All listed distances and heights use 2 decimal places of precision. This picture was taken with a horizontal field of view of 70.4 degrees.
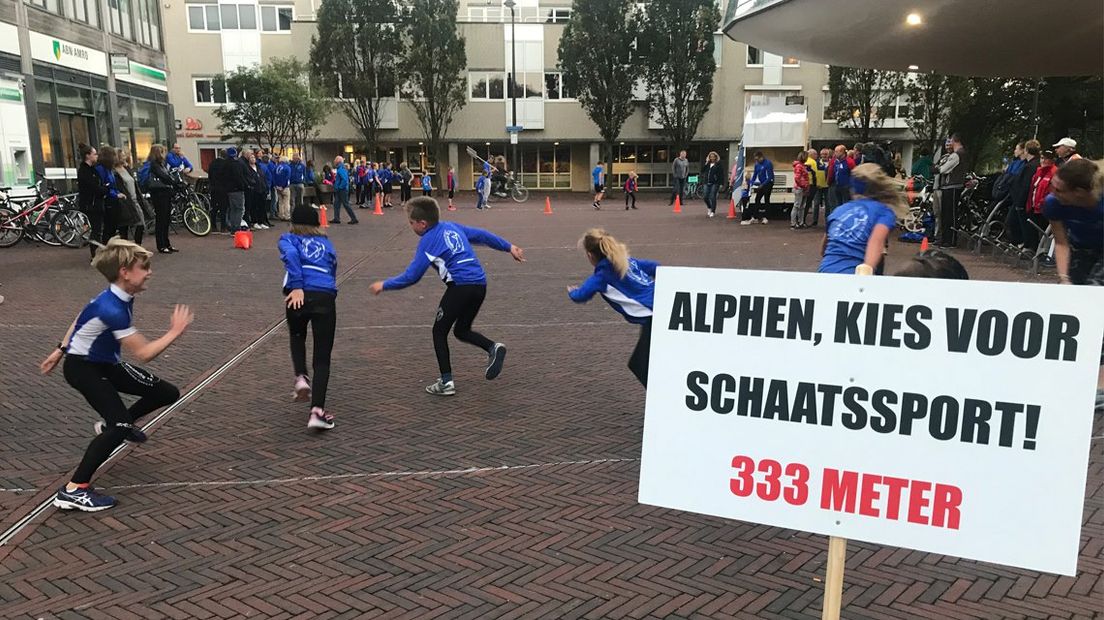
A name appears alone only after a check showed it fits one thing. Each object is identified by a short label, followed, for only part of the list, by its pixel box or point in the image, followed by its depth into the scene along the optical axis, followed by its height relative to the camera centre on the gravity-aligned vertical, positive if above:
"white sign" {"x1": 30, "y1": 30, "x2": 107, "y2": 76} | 21.42 +3.21
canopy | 11.73 +2.13
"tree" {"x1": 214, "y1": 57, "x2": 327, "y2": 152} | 31.50 +2.38
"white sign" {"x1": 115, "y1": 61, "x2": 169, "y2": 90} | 27.19 +3.17
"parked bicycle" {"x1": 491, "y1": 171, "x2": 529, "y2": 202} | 34.09 -1.24
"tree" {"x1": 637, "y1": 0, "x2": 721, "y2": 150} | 38.81 +5.11
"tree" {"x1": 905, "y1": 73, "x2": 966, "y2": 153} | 35.84 +2.60
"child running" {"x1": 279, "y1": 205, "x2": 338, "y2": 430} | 5.21 -0.83
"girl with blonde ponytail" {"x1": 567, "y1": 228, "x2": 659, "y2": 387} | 4.90 -0.78
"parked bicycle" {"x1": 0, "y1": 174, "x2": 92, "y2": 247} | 14.58 -1.07
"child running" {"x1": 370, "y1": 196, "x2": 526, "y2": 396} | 5.84 -0.80
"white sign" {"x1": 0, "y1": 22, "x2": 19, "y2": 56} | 19.70 +3.19
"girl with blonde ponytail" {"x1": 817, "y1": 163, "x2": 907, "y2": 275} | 5.10 -0.39
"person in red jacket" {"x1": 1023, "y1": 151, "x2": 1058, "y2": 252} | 10.38 -0.43
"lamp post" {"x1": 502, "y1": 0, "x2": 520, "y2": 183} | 39.99 +4.67
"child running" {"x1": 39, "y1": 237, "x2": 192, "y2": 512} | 4.06 -0.95
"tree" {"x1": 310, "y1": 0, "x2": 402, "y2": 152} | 38.78 +5.51
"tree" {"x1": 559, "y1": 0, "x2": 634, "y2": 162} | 38.84 +5.05
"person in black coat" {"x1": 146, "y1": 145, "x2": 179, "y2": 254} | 13.69 -0.50
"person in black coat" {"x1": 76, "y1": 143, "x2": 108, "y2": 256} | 12.05 -0.37
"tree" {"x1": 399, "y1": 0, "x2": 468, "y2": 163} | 39.22 +4.89
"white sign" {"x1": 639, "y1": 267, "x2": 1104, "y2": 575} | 2.04 -0.69
